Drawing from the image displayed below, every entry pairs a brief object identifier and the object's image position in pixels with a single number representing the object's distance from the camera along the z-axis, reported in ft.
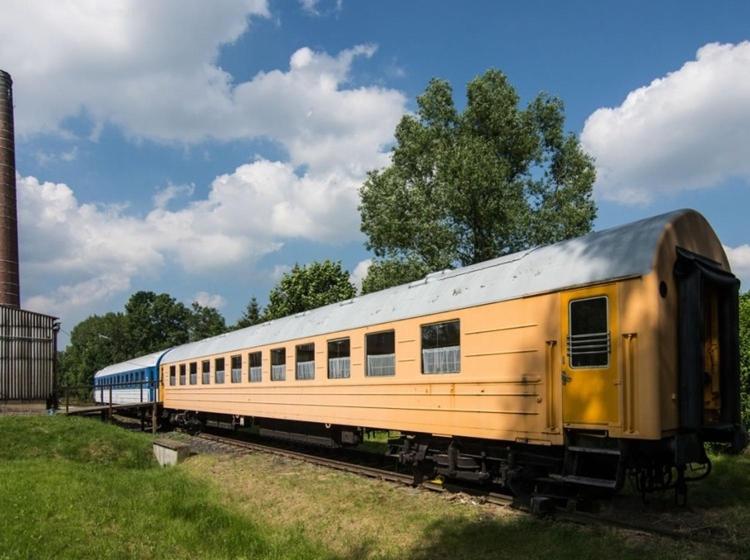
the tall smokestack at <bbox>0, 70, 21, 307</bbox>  109.81
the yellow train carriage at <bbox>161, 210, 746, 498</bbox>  24.91
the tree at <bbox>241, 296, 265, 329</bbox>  238.95
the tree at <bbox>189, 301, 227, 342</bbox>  337.68
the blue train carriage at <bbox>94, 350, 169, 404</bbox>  89.97
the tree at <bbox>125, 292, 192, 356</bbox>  313.32
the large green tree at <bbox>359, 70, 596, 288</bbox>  74.90
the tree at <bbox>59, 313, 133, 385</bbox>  315.78
